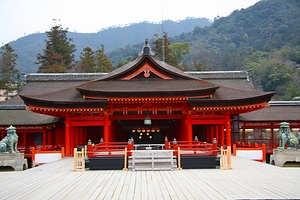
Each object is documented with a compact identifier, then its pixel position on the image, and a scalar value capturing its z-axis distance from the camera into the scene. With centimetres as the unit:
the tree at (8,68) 6419
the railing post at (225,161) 1742
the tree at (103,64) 6781
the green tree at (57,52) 6781
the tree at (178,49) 8300
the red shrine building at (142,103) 2216
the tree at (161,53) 7006
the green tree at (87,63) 6888
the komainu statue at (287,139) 2105
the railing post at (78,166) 1723
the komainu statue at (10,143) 2094
